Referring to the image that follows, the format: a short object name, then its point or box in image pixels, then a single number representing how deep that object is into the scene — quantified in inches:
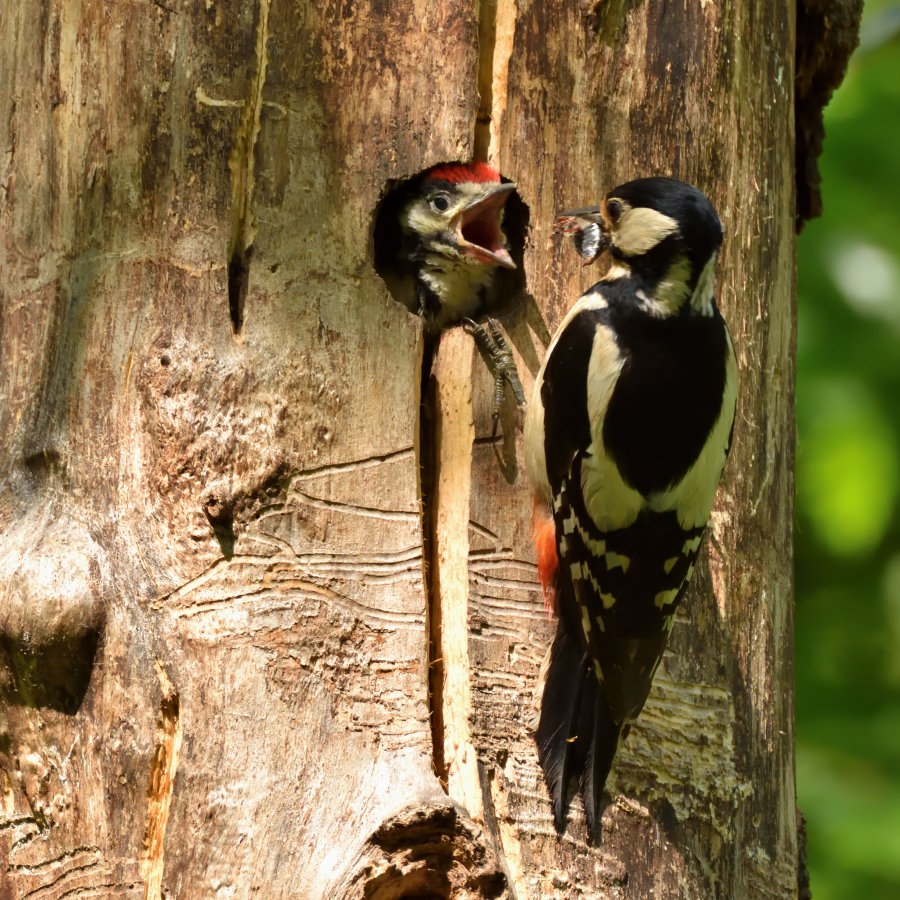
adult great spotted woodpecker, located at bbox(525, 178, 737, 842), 221.8
